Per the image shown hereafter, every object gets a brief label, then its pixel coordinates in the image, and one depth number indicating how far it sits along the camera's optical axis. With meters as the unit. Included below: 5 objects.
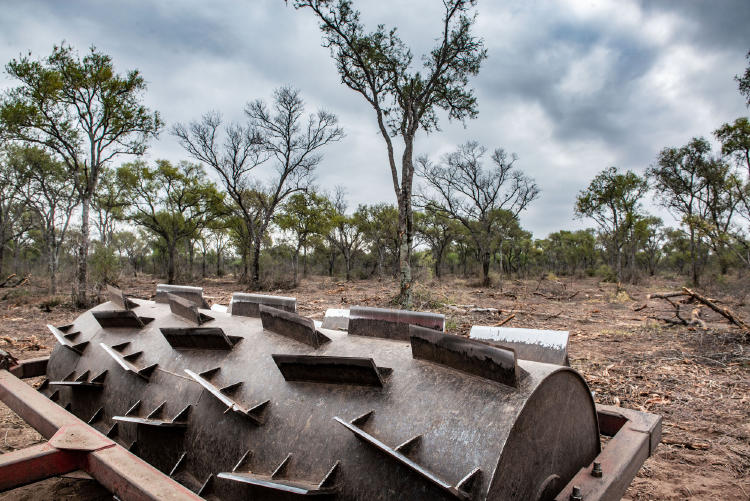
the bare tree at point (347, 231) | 44.47
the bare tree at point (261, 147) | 26.58
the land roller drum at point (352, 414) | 1.39
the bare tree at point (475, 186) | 33.12
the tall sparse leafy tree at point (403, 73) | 14.97
